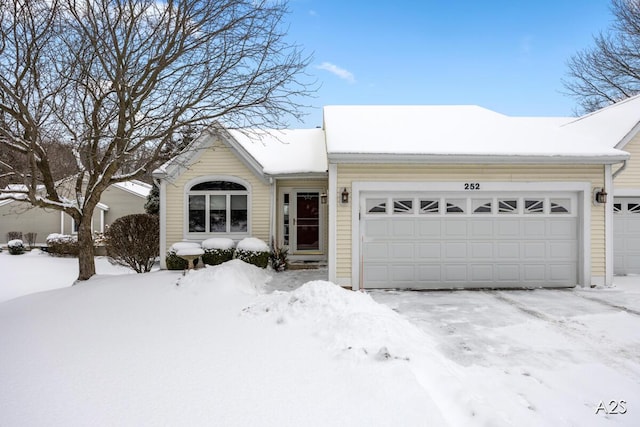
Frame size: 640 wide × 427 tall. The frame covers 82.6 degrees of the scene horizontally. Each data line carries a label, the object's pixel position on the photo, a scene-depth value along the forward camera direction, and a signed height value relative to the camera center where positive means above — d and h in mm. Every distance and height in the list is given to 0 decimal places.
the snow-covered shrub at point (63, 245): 17234 -1366
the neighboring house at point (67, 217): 19453 -35
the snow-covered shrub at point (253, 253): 10133 -1032
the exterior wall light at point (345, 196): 8047 +441
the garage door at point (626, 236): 10031 -567
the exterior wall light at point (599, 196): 8211 +441
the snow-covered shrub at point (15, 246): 17688 -1463
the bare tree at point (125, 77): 7301 +2996
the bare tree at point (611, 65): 18609 +8365
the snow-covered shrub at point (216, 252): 10383 -1025
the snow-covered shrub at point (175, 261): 10469 -1296
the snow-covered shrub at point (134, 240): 10789 -733
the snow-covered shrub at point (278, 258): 10789 -1265
